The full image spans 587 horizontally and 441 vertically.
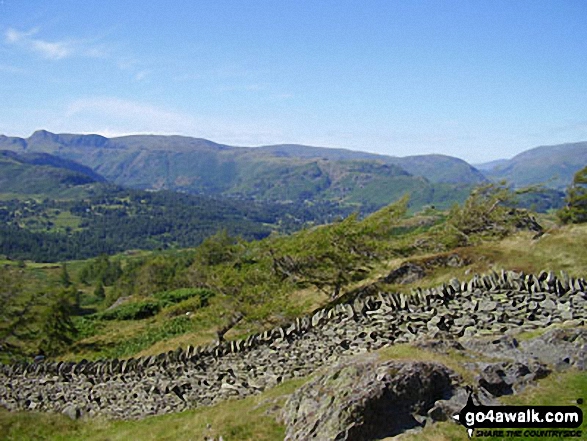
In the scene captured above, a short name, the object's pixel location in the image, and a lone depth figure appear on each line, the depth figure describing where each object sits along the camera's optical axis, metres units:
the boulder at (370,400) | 12.02
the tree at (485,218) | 52.12
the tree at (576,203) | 60.66
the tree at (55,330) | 47.22
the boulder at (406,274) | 36.81
